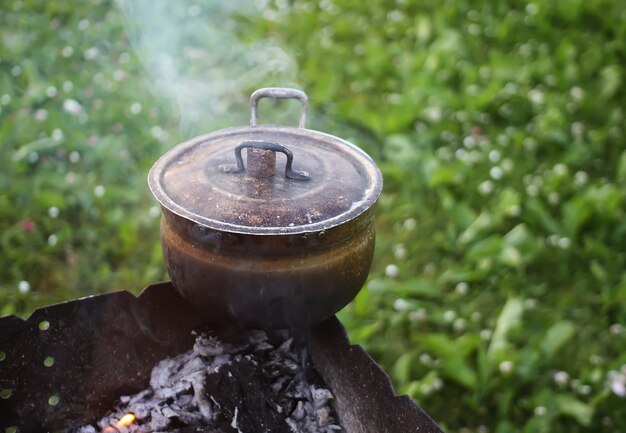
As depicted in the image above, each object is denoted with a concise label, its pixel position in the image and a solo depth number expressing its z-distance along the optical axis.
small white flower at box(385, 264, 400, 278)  3.59
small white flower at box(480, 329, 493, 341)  3.25
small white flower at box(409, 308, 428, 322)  3.40
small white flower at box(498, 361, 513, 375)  3.06
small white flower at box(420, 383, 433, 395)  2.99
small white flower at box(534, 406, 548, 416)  2.91
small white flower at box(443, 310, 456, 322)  3.36
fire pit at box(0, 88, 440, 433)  1.92
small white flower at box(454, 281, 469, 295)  3.54
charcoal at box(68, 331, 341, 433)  2.09
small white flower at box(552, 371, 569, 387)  3.05
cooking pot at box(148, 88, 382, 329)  1.88
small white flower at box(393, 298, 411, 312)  3.40
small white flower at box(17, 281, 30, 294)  3.25
